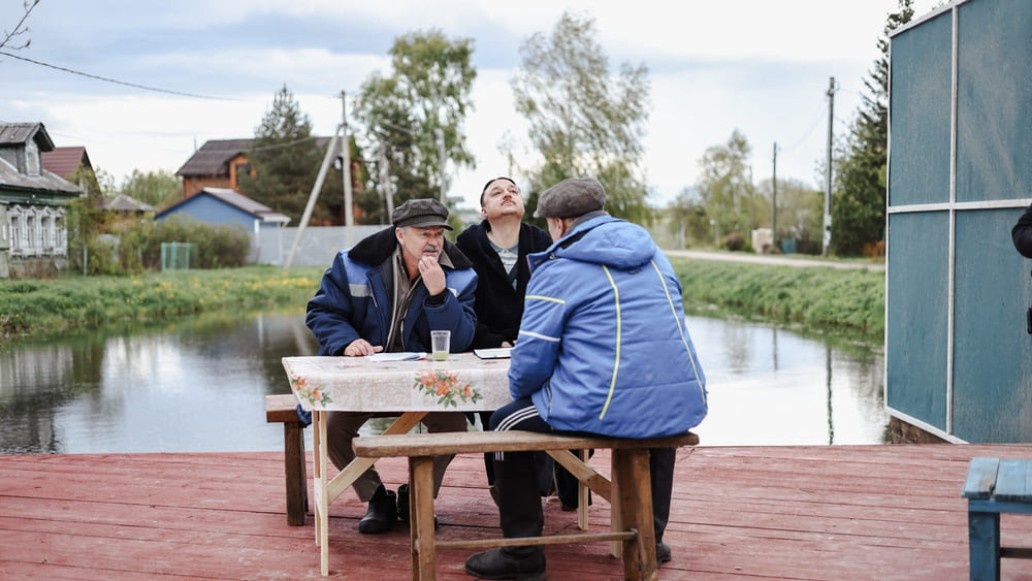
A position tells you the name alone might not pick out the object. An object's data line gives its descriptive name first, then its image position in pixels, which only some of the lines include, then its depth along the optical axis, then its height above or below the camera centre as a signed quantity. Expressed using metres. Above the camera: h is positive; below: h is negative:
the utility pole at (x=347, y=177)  35.72 +1.92
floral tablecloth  3.84 -0.46
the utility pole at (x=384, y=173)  43.16 +2.44
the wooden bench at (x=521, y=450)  3.59 -0.71
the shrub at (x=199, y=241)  27.98 +0.07
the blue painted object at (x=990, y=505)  3.30 -0.72
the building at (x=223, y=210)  50.34 +1.37
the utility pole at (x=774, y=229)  49.56 +0.38
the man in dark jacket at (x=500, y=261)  5.04 -0.08
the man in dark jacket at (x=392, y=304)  4.46 -0.23
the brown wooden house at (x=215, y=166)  61.16 +3.82
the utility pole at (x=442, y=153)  40.84 +2.92
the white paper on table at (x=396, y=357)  4.24 -0.40
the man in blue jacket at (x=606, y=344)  3.54 -0.30
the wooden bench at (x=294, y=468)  4.54 -0.84
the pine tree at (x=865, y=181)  34.94 +1.61
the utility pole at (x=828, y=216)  36.03 +0.64
